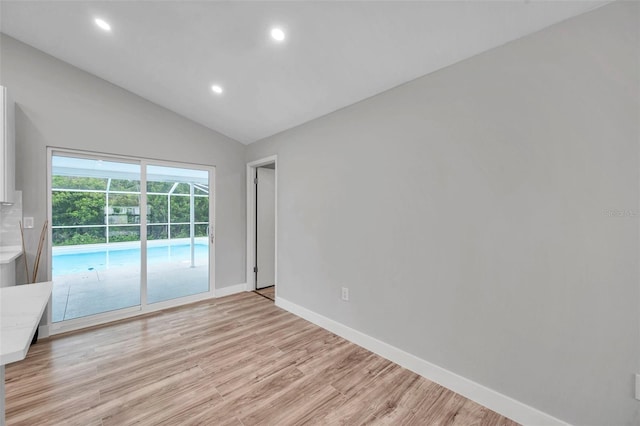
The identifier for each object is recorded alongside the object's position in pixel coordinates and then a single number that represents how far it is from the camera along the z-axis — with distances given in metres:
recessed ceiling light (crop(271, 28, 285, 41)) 1.91
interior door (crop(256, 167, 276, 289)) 4.24
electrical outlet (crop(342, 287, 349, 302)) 2.70
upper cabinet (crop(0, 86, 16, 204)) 2.15
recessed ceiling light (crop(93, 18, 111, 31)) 2.13
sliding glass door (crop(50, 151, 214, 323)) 2.92
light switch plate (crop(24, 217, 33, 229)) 2.61
